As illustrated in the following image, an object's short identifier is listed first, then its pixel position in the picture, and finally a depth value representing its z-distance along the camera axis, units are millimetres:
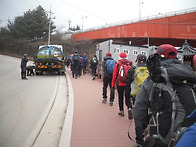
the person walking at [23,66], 13406
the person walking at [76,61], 13969
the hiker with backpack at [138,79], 3449
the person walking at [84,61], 16875
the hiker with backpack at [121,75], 5250
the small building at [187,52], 16003
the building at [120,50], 15016
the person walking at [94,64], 14984
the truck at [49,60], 15586
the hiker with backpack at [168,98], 1751
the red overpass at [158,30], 22002
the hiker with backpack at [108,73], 6734
